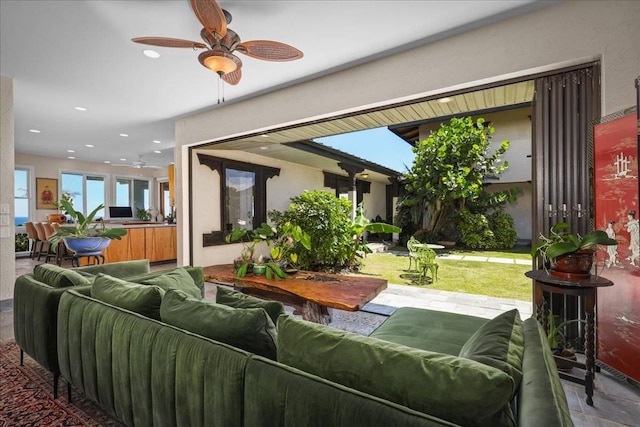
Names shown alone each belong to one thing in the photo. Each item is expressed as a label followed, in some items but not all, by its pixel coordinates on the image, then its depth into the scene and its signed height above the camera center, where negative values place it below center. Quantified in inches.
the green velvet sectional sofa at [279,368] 33.6 -21.0
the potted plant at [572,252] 81.0 -11.5
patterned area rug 71.9 -46.7
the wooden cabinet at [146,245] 252.4 -29.0
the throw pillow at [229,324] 50.6 -19.0
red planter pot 85.7 -14.8
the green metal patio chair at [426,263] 218.1 -36.2
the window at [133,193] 429.4 +24.8
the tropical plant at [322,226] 217.2 -10.8
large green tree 319.3 +39.9
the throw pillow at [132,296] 66.7 -18.6
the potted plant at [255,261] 120.5 -20.4
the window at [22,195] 339.3 +17.5
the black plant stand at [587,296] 81.4 -22.6
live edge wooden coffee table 91.0 -25.2
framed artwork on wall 353.7 +20.8
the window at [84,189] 380.8 +26.7
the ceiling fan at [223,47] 87.7 +48.8
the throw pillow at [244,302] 59.9 -18.0
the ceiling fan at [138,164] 346.3 +58.4
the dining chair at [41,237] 281.6 -22.9
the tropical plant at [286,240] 134.7 -13.2
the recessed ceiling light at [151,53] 122.9 +61.1
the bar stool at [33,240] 294.5 -27.4
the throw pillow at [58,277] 88.4 -18.7
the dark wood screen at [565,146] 96.7 +19.6
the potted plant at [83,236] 136.5 -10.7
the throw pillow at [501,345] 38.2 -18.6
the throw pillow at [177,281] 89.8 -20.6
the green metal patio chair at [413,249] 233.6 -29.9
